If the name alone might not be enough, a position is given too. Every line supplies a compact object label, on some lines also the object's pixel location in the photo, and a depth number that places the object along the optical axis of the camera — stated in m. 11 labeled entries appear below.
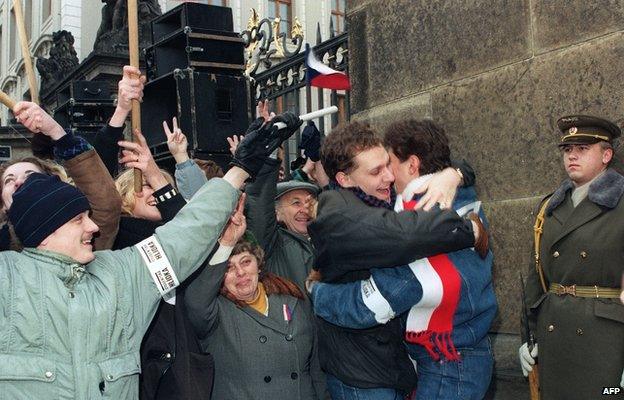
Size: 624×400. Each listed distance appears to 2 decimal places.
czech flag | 6.60
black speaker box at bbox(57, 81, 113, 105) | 7.05
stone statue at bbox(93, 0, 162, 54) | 12.98
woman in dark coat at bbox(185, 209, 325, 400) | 3.27
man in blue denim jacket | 2.81
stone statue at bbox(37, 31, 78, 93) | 16.19
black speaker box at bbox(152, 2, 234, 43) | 6.96
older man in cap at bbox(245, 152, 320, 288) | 3.84
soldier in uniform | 3.29
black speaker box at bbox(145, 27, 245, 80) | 6.88
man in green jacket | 2.33
